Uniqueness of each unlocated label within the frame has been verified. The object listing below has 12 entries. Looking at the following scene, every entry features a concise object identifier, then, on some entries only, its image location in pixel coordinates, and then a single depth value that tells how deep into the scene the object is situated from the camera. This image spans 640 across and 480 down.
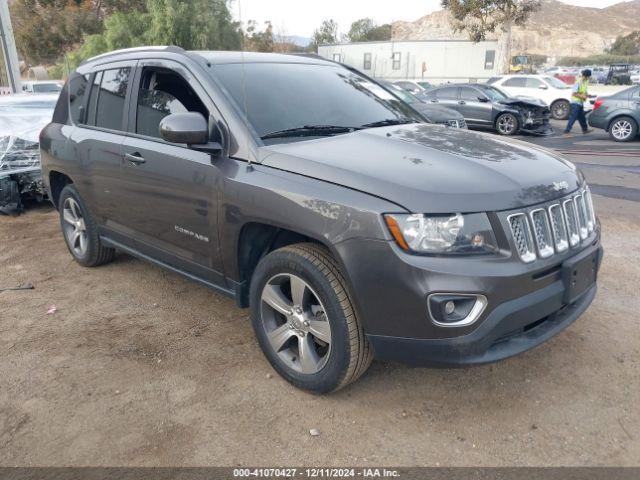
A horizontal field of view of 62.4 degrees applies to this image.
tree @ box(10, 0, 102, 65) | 36.94
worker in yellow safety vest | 13.98
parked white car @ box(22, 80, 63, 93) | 14.14
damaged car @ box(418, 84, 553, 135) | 14.26
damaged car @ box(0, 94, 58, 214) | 6.80
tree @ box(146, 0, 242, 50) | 24.12
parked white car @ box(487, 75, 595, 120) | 18.33
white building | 38.31
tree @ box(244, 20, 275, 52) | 21.40
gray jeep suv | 2.37
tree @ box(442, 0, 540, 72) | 32.19
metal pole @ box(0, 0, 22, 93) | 11.96
